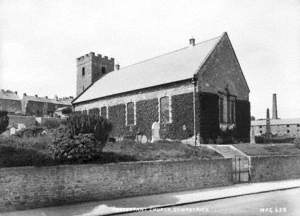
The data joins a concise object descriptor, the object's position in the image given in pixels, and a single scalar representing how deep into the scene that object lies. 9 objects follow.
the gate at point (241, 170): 20.36
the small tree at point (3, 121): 25.71
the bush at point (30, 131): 27.45
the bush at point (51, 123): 41.92
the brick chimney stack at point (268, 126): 50.47
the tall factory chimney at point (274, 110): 79.20
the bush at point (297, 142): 29.15
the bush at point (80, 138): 14.66
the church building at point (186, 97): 28.30
